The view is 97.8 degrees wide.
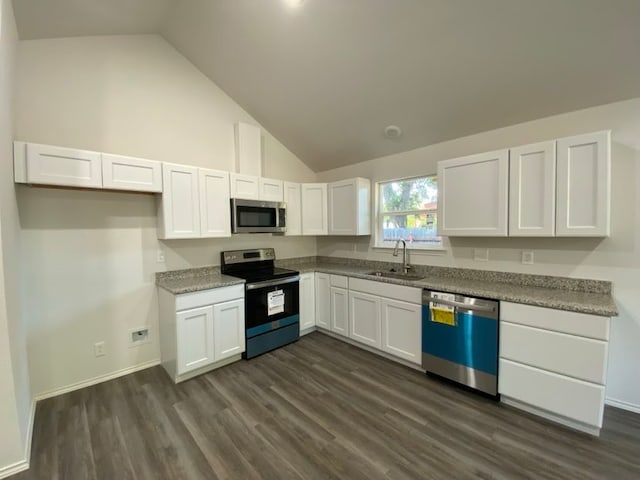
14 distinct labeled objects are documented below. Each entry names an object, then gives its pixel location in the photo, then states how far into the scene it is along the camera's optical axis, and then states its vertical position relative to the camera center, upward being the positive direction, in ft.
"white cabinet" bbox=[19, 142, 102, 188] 6.56 +1.70
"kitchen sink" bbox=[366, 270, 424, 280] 10.23 -1.68
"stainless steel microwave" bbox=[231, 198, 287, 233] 10.37 +0.64
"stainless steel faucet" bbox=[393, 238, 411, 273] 11.06 -1.03
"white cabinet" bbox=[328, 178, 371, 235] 11.99 +1.13
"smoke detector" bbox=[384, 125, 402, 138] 10.30 +3.75
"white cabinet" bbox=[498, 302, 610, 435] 6.10 -3.12
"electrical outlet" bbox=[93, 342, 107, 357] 8.55 -3.57
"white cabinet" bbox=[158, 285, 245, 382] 8.42 -3.11
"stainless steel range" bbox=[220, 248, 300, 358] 10.02 -2.59
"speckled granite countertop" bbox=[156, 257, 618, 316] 6.65 -1.65
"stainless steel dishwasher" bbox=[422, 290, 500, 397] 7.42 -3.07
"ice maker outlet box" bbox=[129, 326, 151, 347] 9.19 -3.44
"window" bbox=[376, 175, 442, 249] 10.80 +0.77
